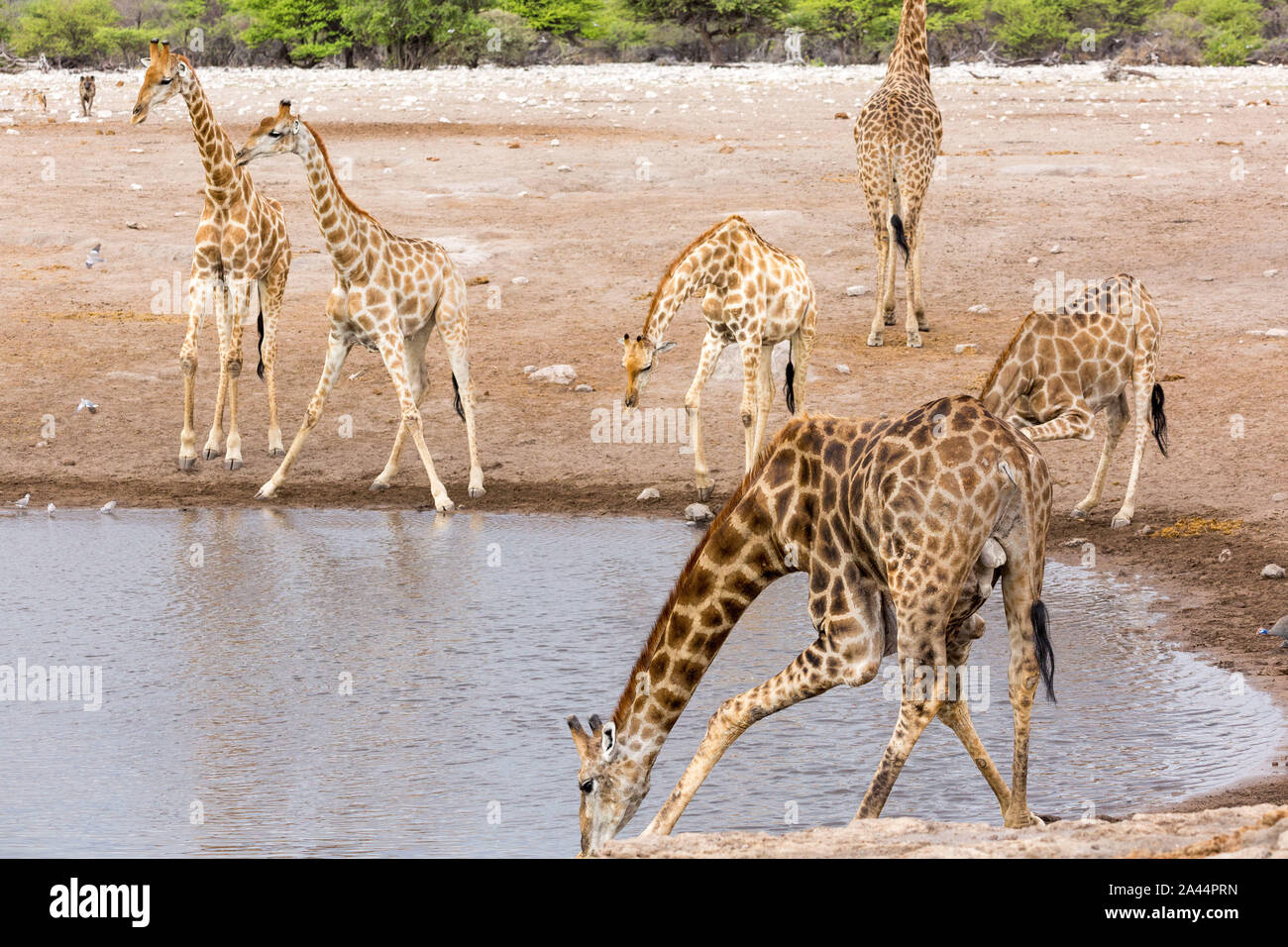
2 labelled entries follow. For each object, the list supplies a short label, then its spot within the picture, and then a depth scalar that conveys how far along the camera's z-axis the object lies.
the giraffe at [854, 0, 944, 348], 14.48
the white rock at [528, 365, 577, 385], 13.41
